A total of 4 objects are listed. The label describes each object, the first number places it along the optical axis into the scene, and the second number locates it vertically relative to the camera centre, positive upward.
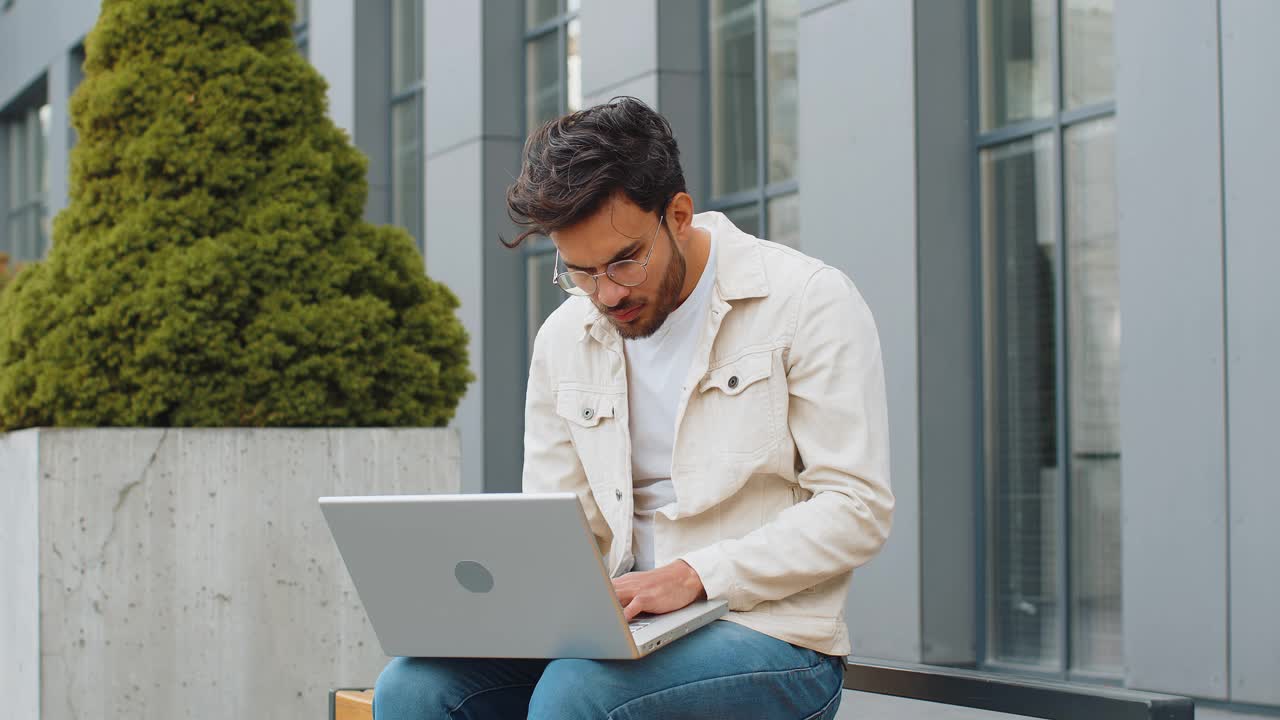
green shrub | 4.88 +0.39
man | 2.58 -0.11
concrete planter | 4.59 -0.60
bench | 2.55 -0.59
